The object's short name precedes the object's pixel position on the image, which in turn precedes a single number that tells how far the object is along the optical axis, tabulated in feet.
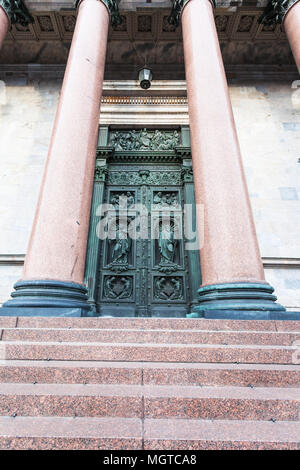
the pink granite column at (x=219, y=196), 13.79
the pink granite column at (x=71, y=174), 14.37
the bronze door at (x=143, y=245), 26.25
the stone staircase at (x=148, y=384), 5.85
